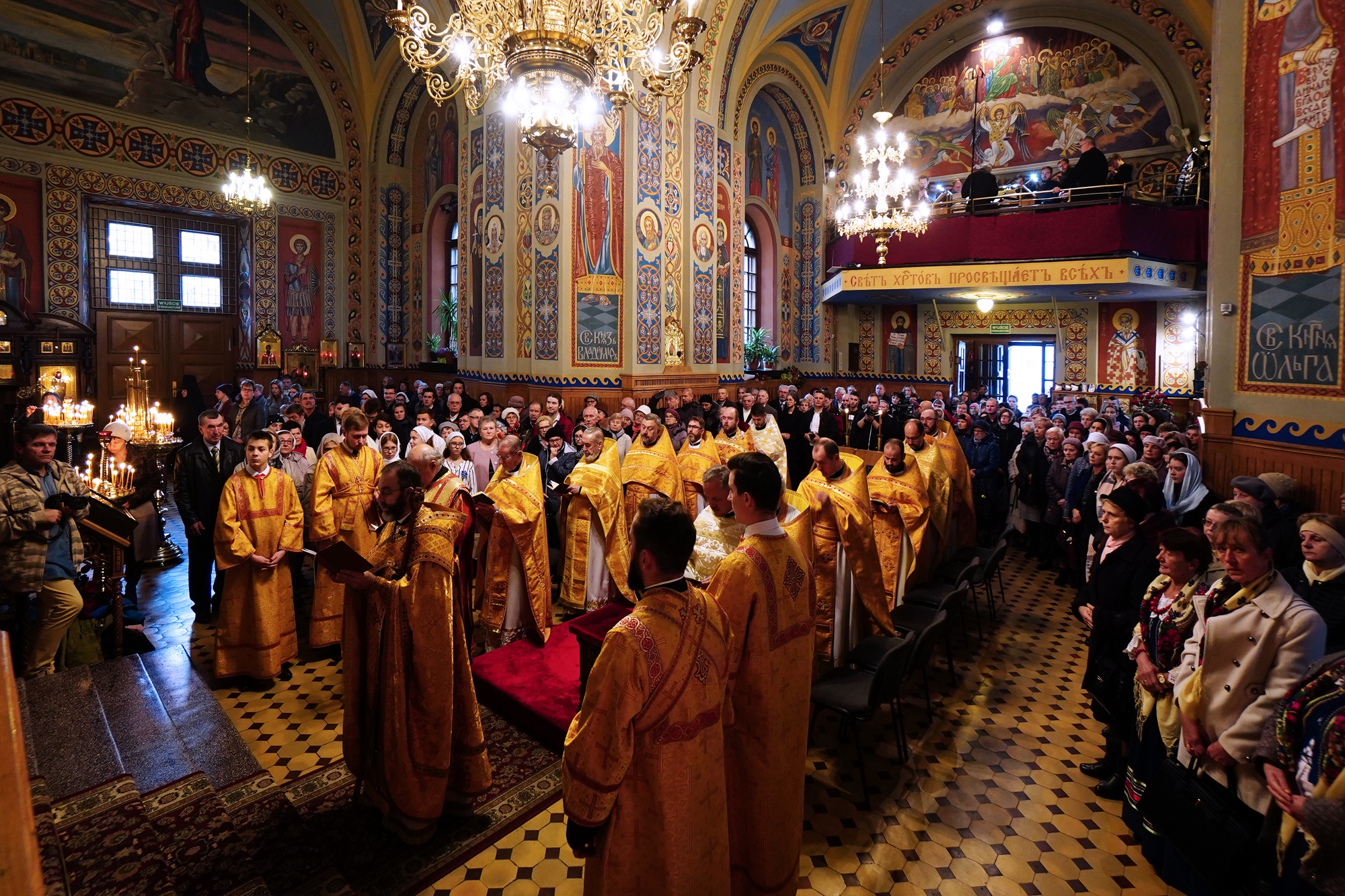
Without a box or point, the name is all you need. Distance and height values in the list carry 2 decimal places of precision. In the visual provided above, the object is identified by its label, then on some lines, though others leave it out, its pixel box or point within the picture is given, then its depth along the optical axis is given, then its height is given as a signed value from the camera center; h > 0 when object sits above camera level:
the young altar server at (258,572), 4.82 -1.08
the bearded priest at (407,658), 3.21 -1.12
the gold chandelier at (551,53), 4.94 +2.79
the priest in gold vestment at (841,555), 4.80 -0.96
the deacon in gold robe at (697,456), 7.21 -0.39
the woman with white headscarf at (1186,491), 6.07 -0.64
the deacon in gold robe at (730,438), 7.84 -0.22
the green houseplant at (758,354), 17.97 +1.65
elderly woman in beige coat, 2.56 -0.89
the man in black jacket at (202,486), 5.59 -0.55
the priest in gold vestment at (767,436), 8.12 -0.21
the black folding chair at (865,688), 3.68 -1.51
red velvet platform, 4.37 -1.82
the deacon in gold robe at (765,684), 2.66 -1.05
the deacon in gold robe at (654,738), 2.16 -1.02
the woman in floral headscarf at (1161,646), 3.10 -1.04
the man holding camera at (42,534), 4.07 -0.71
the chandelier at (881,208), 11.75 +3.85
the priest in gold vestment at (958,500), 7.20 -0.84
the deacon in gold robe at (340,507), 5.25 -0.68
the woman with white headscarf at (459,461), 5.84 -0.37
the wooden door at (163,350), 14.00 +1.42
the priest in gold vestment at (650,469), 6.47 -0.48
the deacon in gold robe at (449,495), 3.59 -0.41
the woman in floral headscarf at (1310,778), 1.98 -1.13
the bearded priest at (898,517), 5.94 -0.84
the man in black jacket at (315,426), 8.54 -0.11
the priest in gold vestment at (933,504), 6.47 -0.80
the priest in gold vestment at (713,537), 3.64 -0.66
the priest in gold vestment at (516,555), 5.27 -1.06
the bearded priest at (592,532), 6.05 -1.02
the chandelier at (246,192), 11.74 +3.82
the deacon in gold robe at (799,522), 4.16 -0.63
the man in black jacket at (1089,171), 15.11 +5.39
